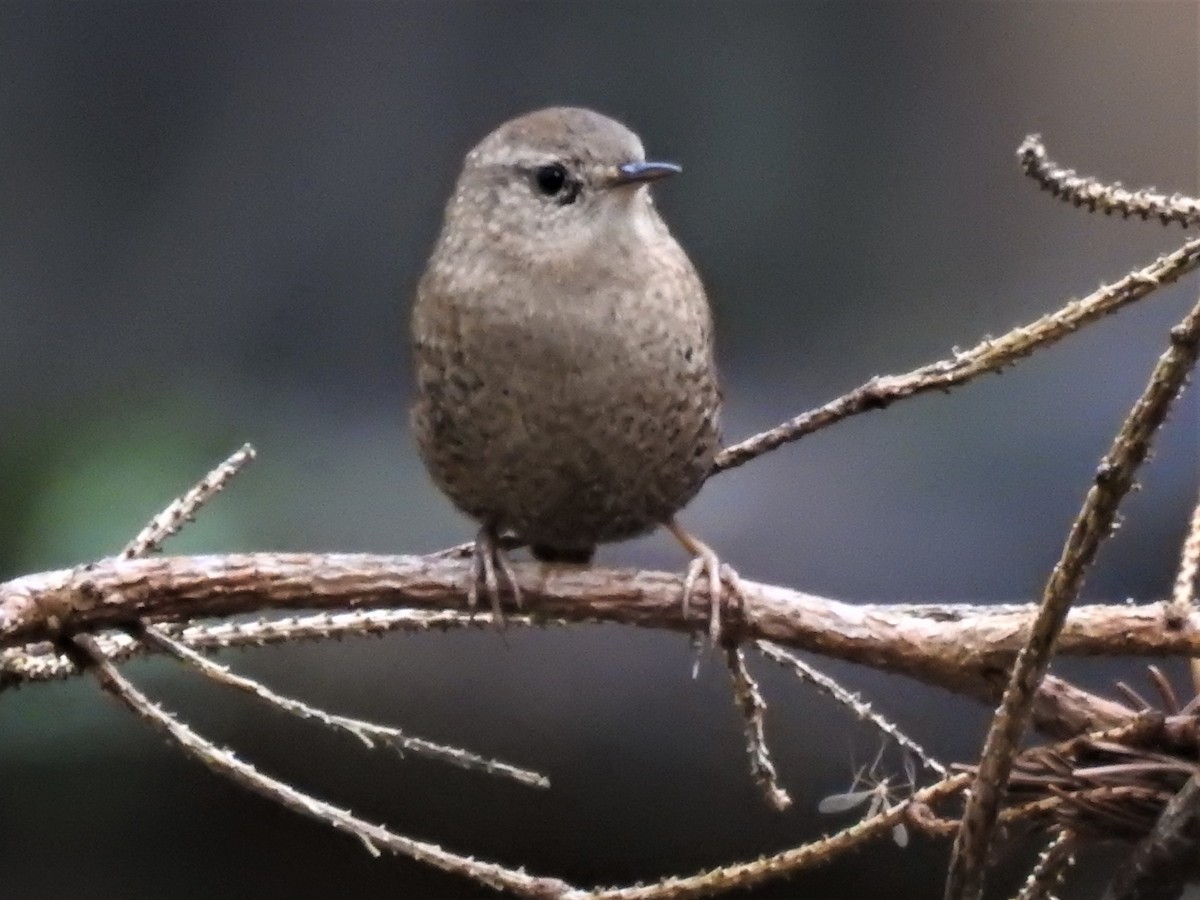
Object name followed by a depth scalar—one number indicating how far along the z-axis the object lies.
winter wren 3.25
